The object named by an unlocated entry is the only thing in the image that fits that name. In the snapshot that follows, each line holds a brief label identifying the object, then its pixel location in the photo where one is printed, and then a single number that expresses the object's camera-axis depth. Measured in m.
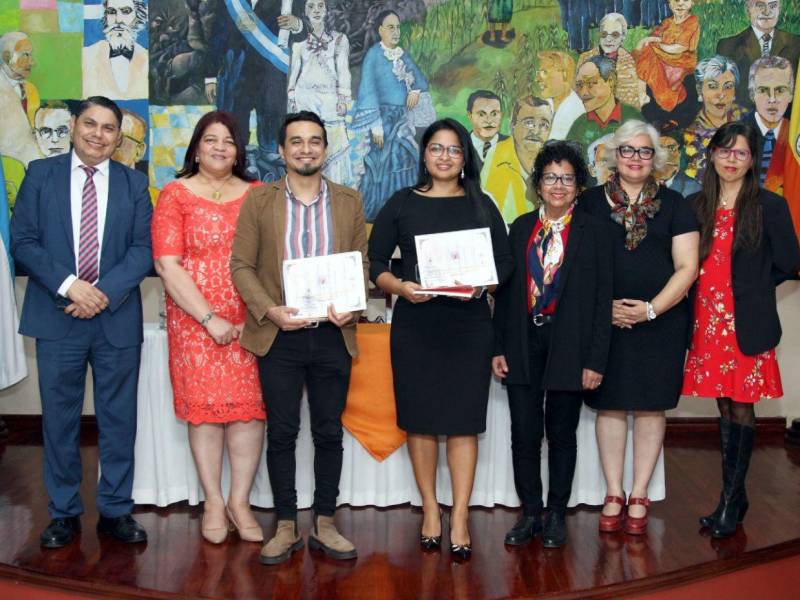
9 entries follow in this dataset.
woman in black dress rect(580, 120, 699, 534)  3.29
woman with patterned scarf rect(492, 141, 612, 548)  3.21
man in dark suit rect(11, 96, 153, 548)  3.22
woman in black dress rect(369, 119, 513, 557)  3.22
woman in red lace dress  3.22
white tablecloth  3.79
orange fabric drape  3.74
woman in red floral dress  3.33
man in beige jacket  3.14
